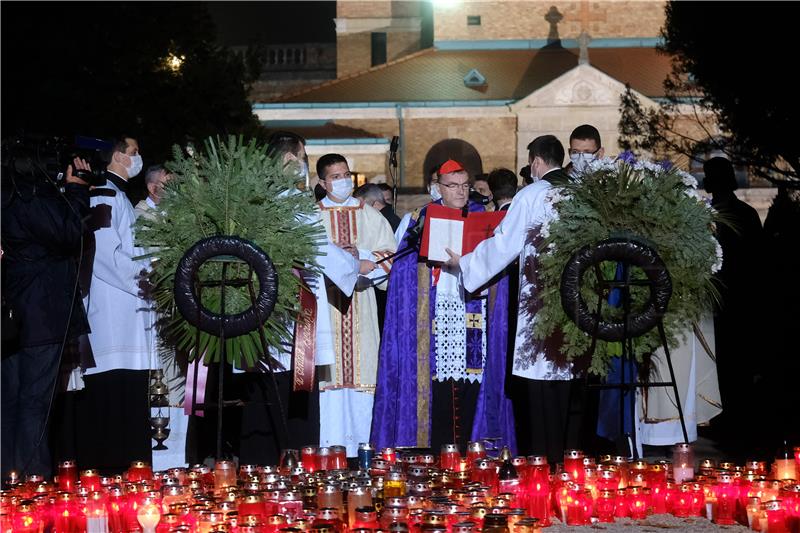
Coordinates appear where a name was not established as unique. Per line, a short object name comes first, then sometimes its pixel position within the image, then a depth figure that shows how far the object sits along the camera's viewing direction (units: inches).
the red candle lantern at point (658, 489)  302.5
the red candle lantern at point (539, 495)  291.9
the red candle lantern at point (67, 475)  302.0
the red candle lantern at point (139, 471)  309.3
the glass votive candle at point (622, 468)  305.0
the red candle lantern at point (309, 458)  322.7
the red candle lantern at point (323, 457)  318.3
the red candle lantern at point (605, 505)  291.1
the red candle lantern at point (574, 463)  305.9
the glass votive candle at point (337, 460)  319.3
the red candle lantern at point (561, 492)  291.6
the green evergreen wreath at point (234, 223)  342.6
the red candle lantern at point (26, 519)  264.5
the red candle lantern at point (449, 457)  316.8
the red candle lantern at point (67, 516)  272.4
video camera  352.5
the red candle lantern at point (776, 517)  270.5
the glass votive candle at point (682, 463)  312.7
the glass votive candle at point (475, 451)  322.3
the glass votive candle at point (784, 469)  306.7
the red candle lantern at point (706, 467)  303.8
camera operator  348.2
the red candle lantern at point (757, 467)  305.4
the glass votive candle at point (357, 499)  263.1
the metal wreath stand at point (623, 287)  329.4
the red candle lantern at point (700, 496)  297.1
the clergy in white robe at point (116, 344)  387.5
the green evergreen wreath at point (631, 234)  342.0
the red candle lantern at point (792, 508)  269.9
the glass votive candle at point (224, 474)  297.4
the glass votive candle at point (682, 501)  298.0
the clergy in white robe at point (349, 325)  392.8
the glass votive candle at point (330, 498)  269.4
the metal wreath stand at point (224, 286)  322.3
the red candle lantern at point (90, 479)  292.9
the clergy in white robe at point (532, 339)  361.4
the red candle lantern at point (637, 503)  294.8
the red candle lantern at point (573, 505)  290.4
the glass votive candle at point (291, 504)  263.0
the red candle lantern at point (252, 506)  258.1
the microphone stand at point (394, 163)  513.0
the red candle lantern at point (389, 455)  322.2
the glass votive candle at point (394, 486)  279.9
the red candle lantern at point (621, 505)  294.0
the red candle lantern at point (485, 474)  301.6
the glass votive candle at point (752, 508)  277.9
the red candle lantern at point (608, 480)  298.7
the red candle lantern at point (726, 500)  291.0
